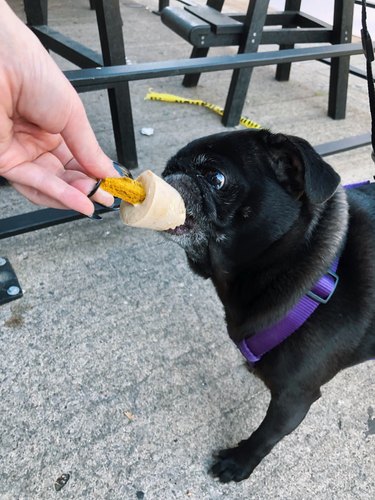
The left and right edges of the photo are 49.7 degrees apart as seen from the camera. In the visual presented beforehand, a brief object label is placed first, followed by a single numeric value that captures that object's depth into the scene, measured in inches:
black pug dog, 13.7
